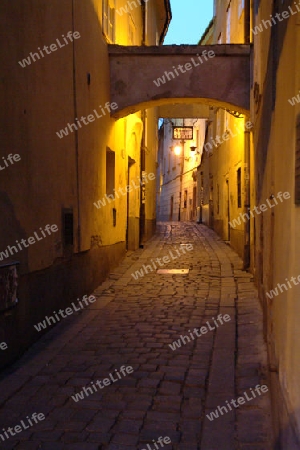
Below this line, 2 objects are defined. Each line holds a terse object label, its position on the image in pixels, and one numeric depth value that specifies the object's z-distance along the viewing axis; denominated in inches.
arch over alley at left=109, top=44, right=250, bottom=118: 412.2
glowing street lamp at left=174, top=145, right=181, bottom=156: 1241.4
